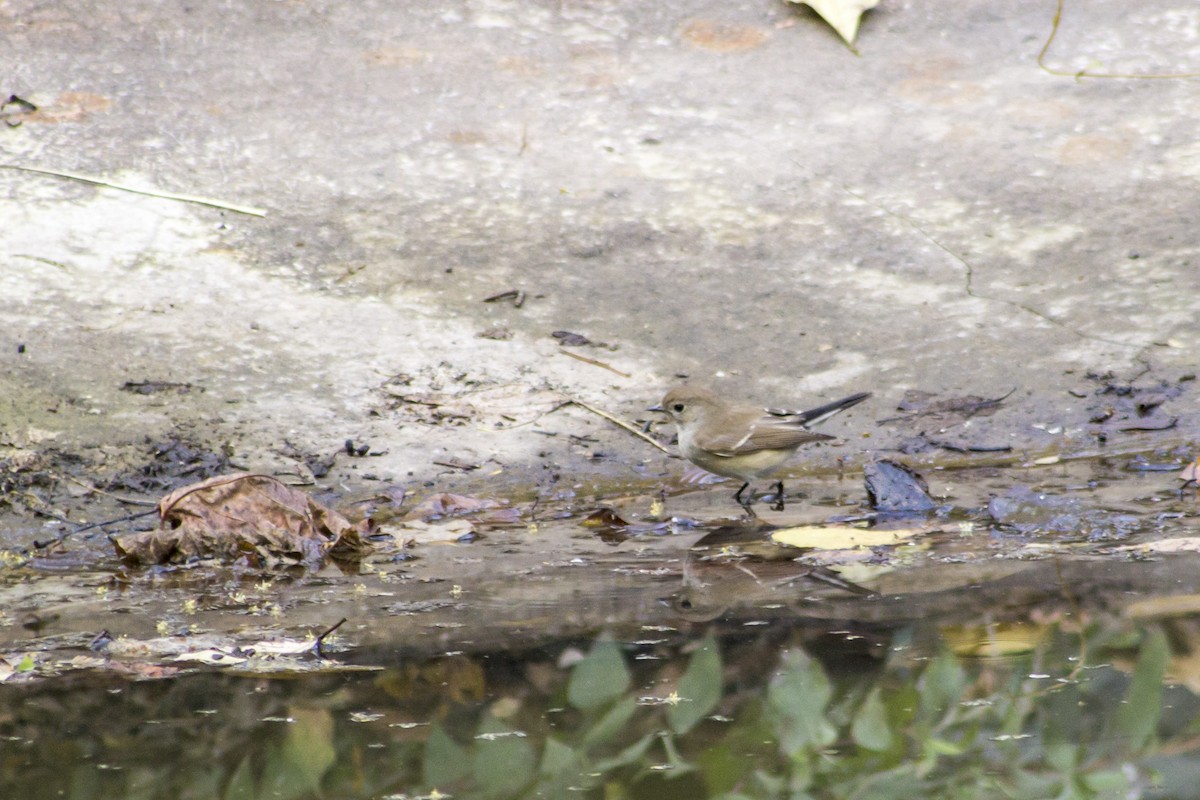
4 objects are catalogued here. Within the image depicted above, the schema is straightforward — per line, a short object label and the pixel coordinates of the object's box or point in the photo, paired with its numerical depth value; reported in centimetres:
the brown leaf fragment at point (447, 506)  920
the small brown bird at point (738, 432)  937
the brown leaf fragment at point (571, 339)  1087
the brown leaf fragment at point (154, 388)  983
